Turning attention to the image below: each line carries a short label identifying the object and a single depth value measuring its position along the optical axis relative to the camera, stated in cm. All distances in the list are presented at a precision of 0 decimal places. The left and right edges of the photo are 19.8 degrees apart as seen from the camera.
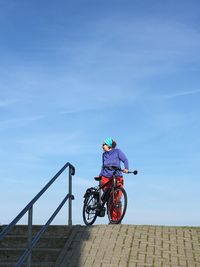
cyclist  1079
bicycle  1059
